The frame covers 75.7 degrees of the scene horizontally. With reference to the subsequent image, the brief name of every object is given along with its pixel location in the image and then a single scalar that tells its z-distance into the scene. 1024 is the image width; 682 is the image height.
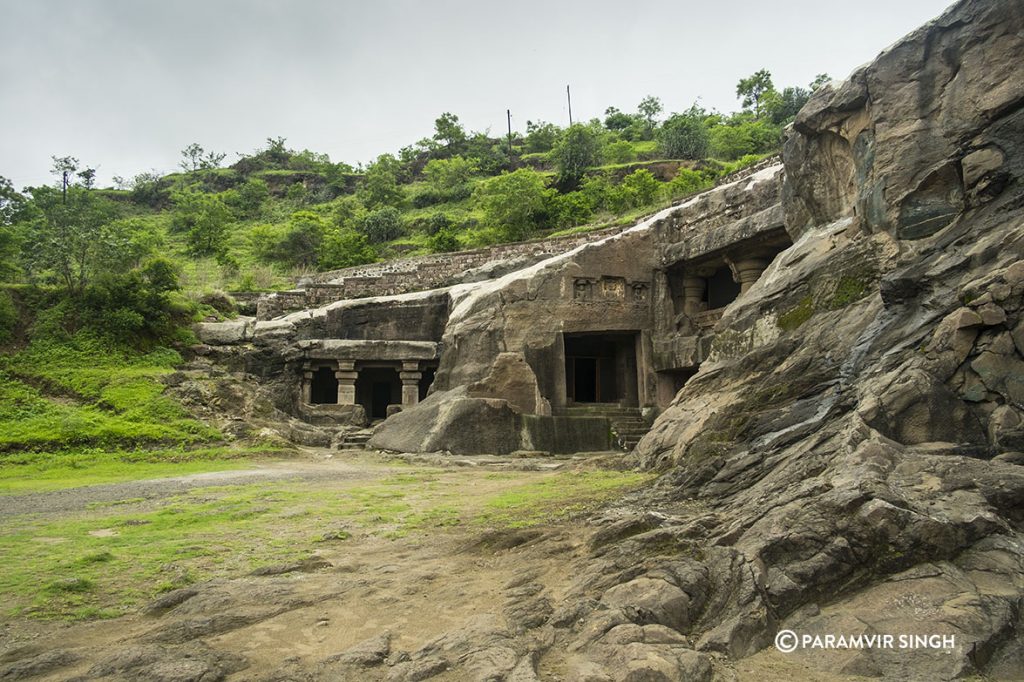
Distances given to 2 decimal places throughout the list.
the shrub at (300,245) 38.97
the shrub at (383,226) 42.28
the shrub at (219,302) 22.77
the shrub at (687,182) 32.33
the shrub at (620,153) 46.28
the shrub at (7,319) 17.14
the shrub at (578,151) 44.91
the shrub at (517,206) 34.75
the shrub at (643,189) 33.59
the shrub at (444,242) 35.88
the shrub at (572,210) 34.75
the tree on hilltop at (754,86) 58.31
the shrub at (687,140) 44.03
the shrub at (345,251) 37.28
